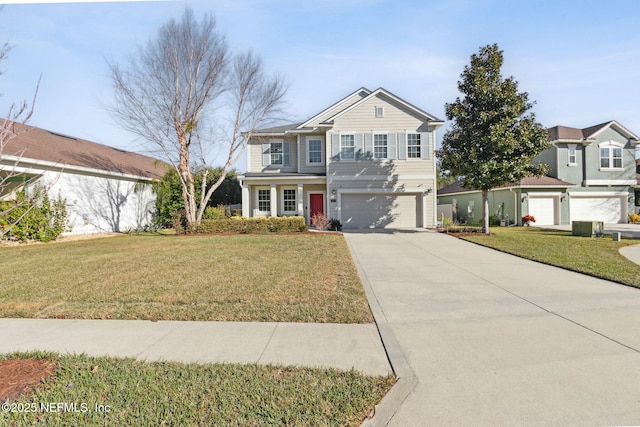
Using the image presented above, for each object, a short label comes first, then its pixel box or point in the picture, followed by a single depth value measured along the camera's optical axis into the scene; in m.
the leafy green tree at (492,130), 13.70
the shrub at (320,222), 17.19
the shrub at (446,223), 19.73
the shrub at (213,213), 18.77
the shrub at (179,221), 16.52
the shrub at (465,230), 15.99
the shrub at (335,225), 17.72
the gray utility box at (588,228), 14.81
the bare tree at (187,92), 15.91
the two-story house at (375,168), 18.52
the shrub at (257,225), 16.02
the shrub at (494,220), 22.54
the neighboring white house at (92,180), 14.63
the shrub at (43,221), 13.23
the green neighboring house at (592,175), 22.19
